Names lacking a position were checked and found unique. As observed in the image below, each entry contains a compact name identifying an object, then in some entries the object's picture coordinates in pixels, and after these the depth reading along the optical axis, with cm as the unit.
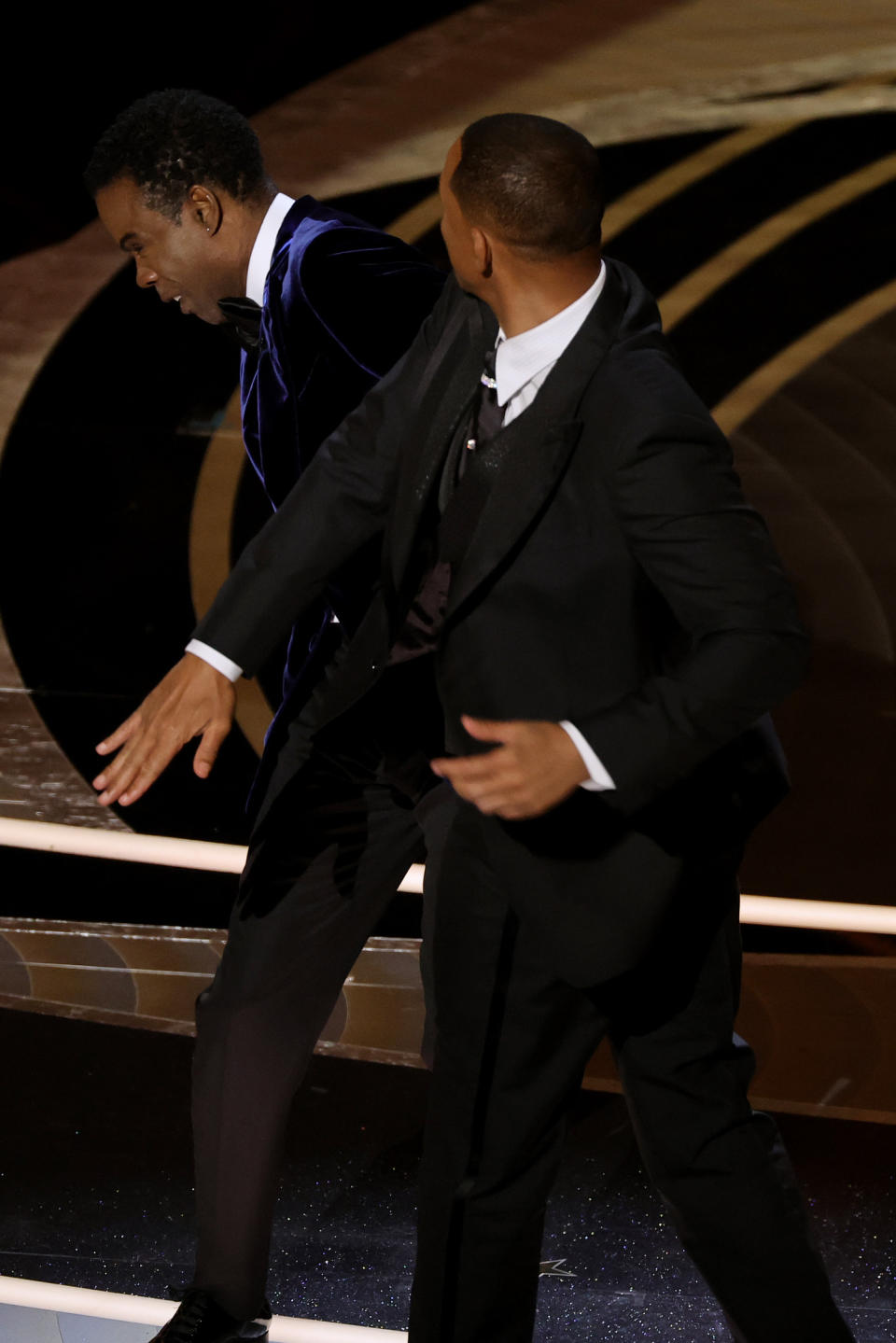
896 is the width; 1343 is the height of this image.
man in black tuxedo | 1478
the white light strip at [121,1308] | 1535
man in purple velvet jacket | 1531
